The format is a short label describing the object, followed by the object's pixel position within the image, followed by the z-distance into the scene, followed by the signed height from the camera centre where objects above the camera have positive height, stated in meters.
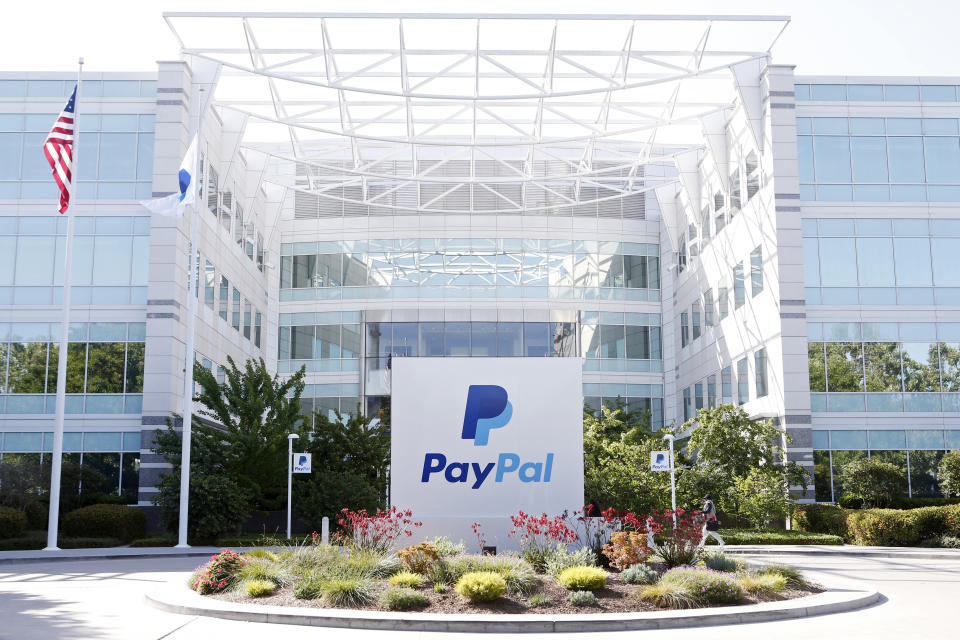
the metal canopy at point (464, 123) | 35.25 +15.35
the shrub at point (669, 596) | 13.76 -2.02
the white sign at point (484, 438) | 20.67 +0.40
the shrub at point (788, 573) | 15.98 -1.98
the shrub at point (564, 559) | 15.72 -1.73
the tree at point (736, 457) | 33.84 -0.03
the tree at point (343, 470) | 32.09 -0.48
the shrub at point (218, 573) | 15.20 -1.89
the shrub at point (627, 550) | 16.17 -1.59
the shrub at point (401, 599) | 13.45 -2.01
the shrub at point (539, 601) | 13.61 -2.06
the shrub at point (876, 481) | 34.06 -0.89
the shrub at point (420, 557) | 15.37 -1.62
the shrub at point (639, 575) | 15.21 -1.89
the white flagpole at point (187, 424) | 28.83 +0.99
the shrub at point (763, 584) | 14.76 -1.98
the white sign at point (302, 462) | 30.73 -0.18
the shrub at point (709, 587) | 14.09 -1.93
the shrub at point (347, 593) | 13.80 -1.99
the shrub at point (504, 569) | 14.31 -1.77
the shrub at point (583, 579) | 14.44 -1.85
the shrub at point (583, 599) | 13.62 -2.03
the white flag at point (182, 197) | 27.88 +7.77
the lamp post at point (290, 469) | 31.27 -0.41
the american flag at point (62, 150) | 27.42 +8.80
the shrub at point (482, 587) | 13.55 -1.85
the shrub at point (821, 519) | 32.59 -2.18
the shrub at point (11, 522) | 29.55 -2.04
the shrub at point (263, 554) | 16.92 -1.75
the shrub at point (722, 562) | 16.44 -1.84
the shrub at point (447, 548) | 17.30 -1.65
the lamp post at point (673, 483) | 28.67 -0.83
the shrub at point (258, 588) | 14.38 -1.98
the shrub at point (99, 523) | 31.48 -2.18
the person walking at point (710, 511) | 26.07 -1.51
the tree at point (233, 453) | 30.84 +0.12
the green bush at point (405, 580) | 14.53 -1.88
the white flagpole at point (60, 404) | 27.64 +1.56
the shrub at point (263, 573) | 15.20 -1.86
